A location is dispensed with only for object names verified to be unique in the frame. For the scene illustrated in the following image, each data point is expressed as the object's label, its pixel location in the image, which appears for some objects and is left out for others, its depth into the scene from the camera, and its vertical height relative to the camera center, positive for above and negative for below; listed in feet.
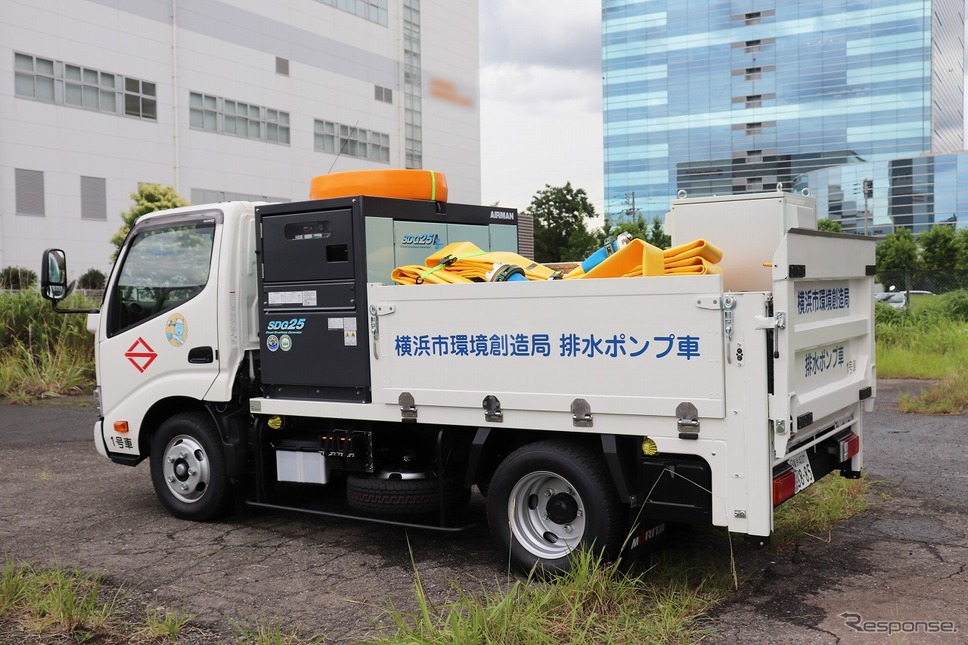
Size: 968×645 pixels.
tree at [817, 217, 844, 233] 187.52 +15.22
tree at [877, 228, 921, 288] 199.21 +9.38
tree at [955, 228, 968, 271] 193.16 +9.60
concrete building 115.96 +31.54
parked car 77.14 -0.19
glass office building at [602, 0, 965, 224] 353.92 +83.63
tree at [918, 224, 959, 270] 191.72 +9.83
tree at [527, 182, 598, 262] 196.44 +18.58
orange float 20.26 +2.71
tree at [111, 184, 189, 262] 106.22 +12.86
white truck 15.12 -1.33
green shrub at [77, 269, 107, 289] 117.60 +3.96
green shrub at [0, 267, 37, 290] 54.70 +1.87
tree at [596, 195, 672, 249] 137.82 +11.27
